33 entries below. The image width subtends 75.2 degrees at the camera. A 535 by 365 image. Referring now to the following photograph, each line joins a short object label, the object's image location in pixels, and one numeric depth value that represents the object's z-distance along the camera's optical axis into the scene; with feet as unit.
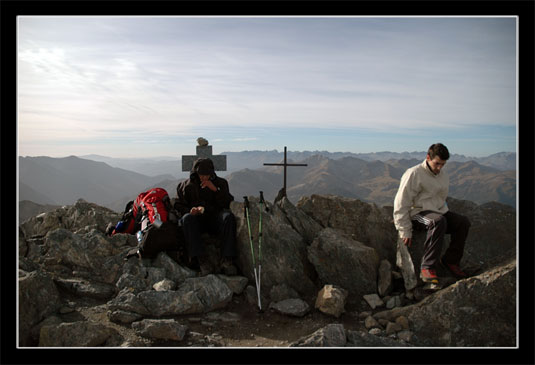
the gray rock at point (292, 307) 22.00
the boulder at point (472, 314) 19.25
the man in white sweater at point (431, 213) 22.12
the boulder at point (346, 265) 24.54
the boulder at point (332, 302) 21.85
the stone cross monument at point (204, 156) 37.82
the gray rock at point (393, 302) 22.71
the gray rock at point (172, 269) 24.86
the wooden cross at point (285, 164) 41.09
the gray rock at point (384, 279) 23.97
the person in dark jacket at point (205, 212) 25.61
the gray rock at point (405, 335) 19.59
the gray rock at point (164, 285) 23.15
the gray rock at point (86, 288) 23.65
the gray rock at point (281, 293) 23.66
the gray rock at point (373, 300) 23.04
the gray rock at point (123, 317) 20.61
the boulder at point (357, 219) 28.55
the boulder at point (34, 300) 19.47
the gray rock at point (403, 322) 20.35
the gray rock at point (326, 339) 17.40
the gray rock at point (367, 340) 18.24
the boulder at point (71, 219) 32.94
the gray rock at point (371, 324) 20.75
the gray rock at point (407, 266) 23.23
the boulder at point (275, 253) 24.95
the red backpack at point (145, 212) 27.14
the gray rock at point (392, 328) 20.11
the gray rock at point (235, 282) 24.26
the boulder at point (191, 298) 21.62
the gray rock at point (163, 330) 19.10
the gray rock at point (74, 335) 18.10
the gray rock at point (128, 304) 21.36
